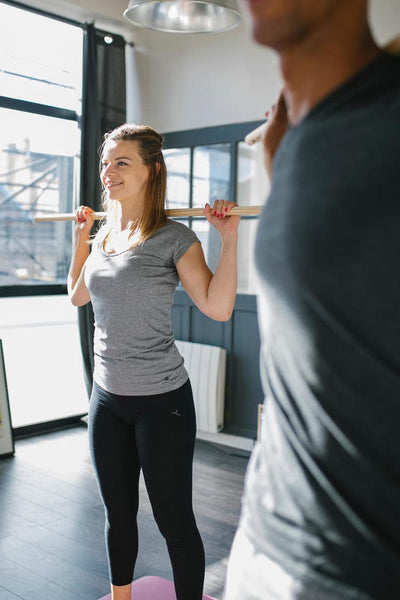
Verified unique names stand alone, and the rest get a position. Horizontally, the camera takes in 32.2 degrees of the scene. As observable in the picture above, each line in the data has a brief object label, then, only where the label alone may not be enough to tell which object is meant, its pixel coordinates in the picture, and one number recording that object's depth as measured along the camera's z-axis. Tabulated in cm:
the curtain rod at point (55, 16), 421
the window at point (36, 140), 433
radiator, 424
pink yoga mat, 239
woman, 184
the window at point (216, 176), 418
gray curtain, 451
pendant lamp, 227
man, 61
